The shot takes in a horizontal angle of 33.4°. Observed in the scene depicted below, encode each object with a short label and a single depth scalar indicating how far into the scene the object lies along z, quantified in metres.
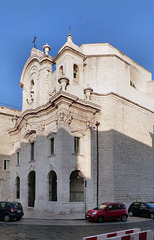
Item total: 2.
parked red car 17.78
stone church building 24.66
